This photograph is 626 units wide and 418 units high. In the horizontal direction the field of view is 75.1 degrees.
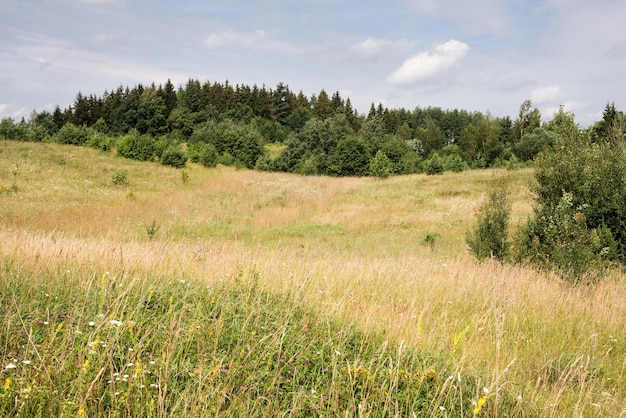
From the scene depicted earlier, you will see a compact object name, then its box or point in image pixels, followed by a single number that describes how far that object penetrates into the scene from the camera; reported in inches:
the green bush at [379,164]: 1681.0
